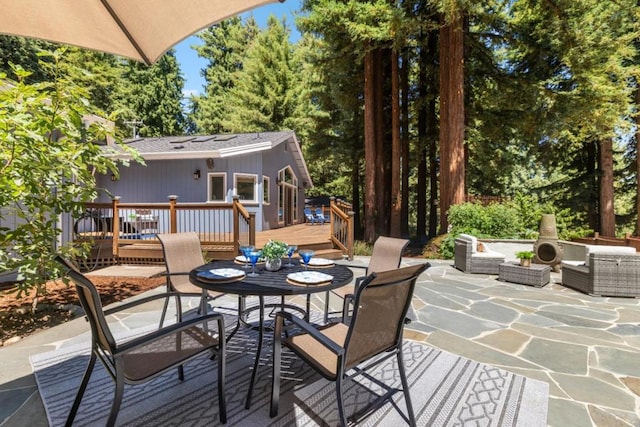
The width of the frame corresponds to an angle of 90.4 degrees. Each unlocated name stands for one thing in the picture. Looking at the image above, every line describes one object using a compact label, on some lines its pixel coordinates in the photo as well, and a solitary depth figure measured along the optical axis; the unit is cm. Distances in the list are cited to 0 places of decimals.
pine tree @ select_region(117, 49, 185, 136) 2234
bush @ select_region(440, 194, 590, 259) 862
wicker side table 571
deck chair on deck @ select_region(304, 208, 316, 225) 1711
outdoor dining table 229
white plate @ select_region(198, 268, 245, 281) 252
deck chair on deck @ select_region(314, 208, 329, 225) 1728
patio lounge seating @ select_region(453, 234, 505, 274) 670
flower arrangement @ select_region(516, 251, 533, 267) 599
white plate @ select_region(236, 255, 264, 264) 320
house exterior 1033
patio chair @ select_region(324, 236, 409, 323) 348
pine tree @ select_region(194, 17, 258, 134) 2442
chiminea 700
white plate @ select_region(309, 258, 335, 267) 306
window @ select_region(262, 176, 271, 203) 1160
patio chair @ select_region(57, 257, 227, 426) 174
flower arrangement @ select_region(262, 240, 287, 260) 293
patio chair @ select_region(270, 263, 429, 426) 178
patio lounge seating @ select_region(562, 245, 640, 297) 500
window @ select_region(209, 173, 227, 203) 1050
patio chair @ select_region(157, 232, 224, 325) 346
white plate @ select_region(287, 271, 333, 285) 245
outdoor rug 216
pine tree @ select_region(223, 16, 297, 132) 2055
